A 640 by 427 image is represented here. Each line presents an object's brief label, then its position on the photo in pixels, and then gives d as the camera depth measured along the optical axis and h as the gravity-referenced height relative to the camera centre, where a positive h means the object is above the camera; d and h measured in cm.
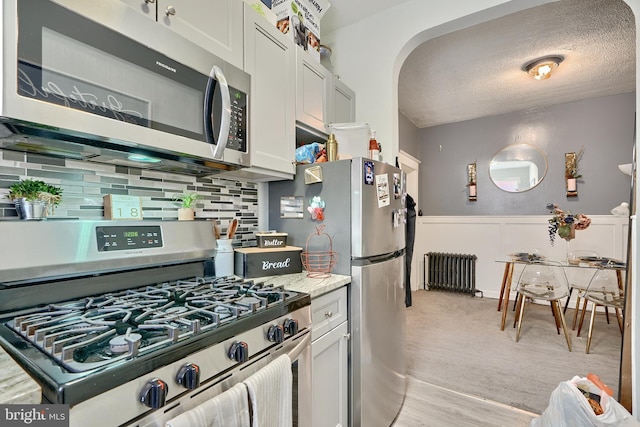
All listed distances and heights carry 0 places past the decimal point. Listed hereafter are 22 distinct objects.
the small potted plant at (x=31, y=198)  89 +5
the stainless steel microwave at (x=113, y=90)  72 +38
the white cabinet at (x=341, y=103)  203 +80
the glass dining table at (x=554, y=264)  275 -52
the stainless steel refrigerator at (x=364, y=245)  144 -17
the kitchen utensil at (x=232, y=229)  149 -8
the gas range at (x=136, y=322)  56 -28
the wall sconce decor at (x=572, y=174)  393 +49
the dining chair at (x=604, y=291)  262 -76
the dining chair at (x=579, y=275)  314 -79
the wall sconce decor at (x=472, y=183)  458 +45
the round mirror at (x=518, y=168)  418 +64
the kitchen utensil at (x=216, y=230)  141 -8
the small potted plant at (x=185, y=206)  134 +4
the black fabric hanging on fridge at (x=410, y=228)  317 -17
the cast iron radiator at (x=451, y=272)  450 -94
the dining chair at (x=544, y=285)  288 -75
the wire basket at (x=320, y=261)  150 -25
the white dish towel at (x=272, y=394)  79 -52
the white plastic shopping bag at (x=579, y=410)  129 -91
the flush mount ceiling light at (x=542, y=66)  294 +148
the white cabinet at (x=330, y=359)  122 -65
